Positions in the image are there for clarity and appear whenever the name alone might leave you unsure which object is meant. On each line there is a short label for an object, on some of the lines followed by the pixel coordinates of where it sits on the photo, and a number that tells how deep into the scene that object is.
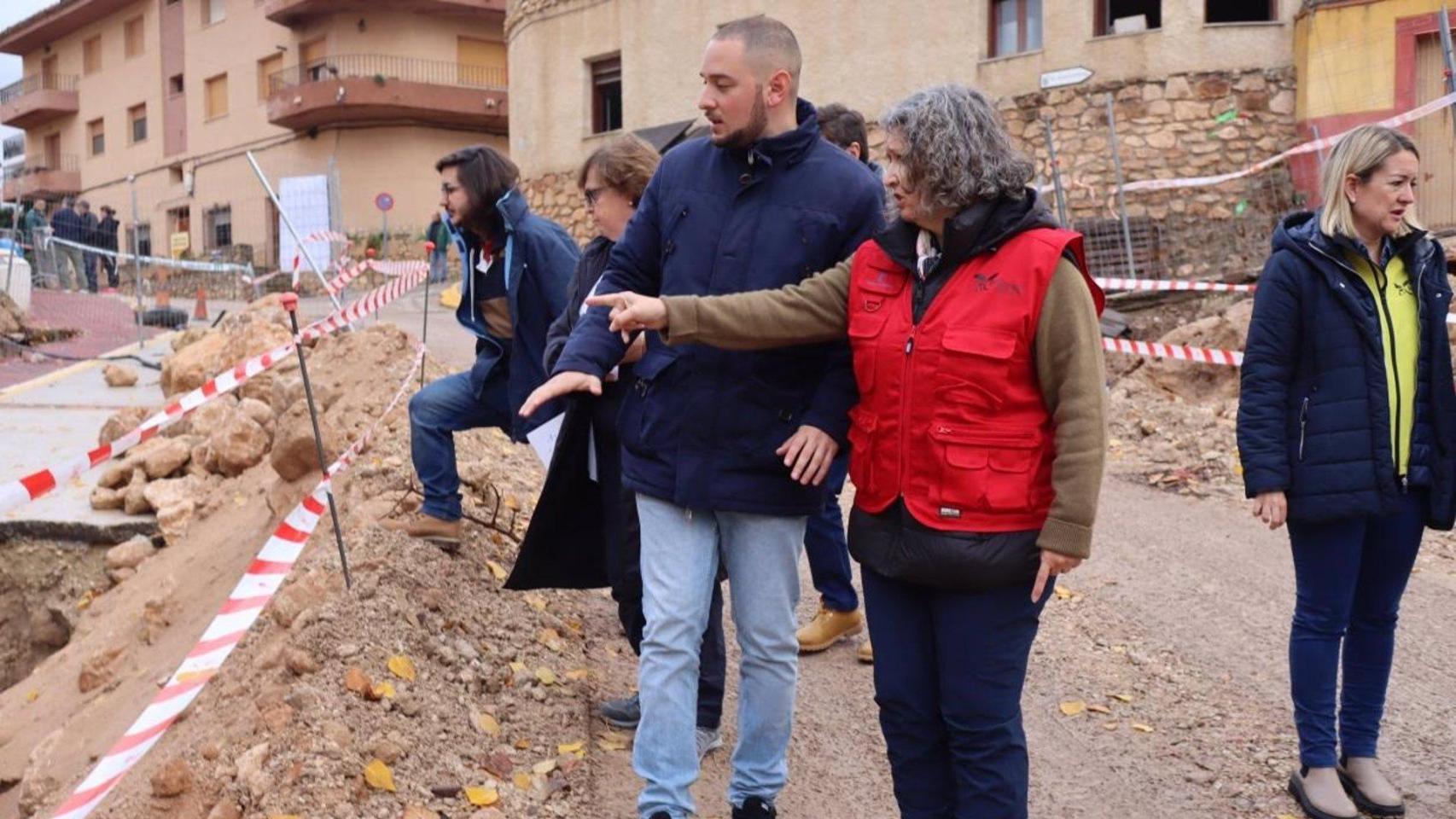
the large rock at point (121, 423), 9.16
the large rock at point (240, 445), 8.51
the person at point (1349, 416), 3.73
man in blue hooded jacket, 4.93
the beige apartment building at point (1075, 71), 16.22
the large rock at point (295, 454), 7.01
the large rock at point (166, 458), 8.80
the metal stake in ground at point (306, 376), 4.99
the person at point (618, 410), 3.88
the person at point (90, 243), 22.81
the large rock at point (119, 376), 12.82
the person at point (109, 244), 23.52
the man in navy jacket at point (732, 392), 3.31
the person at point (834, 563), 5.11
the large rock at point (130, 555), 8.11
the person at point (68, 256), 22.00
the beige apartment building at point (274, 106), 34.31
